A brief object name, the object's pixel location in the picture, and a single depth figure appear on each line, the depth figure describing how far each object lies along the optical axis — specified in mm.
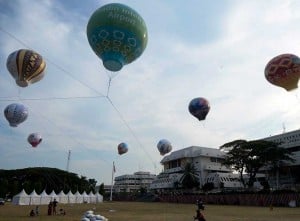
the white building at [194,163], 68901
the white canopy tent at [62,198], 42472
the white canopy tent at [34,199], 37464
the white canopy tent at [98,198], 49856
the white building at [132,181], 116646
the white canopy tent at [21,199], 36262
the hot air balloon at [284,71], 17479
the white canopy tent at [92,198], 47866
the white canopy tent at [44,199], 38473
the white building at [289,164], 48352
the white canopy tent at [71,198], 43902
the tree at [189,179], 61606
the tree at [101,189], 71763
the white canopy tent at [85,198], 46265
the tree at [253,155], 44786
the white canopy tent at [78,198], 45029
